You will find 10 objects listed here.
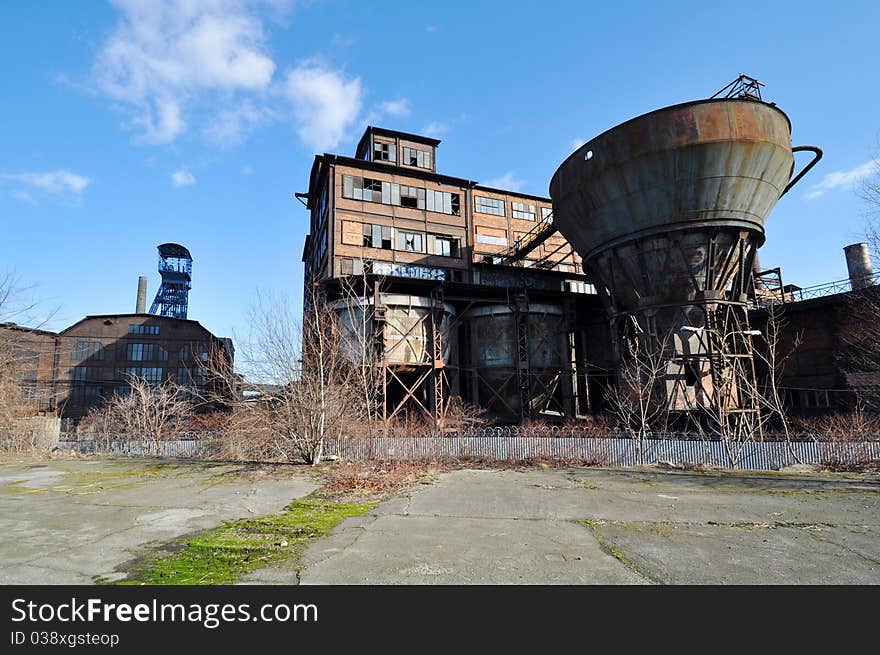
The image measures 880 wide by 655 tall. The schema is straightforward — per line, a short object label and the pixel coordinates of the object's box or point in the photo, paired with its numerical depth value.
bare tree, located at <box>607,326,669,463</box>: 19.23
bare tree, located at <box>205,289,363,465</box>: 15.46
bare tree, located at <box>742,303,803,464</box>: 22.16
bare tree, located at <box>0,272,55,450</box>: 22.59
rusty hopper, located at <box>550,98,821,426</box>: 18.52
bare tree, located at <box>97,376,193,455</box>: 24.05
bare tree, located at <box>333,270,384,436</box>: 19.73
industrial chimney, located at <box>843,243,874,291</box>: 26.00
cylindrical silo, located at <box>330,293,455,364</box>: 23.53
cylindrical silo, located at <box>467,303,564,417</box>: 25.88
